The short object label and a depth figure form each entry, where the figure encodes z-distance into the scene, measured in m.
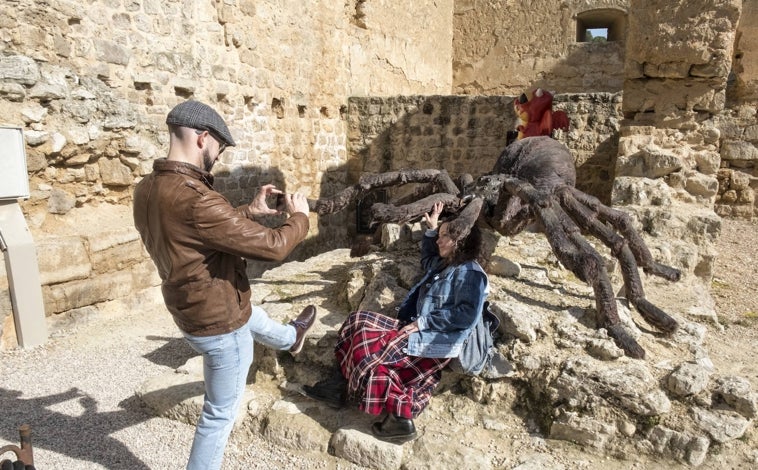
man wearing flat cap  2.10
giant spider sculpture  3.12
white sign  4.20
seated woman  2.76
